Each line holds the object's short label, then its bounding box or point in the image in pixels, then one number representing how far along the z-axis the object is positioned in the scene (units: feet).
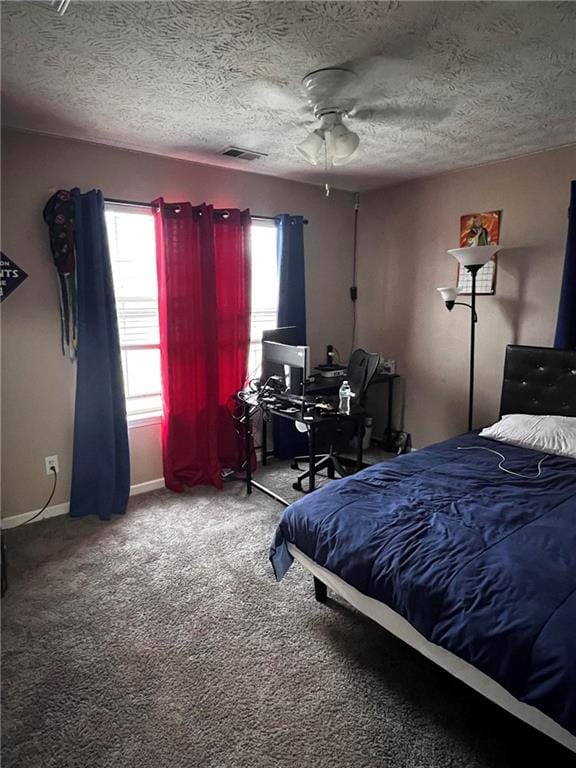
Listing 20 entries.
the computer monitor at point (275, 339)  11.07
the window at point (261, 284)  12.81
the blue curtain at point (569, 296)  9.74
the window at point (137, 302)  10.50
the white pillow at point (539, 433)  8.74
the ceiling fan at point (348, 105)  6.39
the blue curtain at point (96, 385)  9.41
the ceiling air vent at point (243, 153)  10.17
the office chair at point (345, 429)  11.02
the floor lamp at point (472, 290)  10.20
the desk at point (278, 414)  9.70
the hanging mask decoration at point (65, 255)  9.06
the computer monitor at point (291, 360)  9.90
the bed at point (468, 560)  4.23
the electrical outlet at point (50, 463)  9.77
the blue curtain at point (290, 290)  12.67
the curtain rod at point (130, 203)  9.87
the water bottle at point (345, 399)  10.13
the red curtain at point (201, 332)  10.71
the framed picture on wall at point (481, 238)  11.41
